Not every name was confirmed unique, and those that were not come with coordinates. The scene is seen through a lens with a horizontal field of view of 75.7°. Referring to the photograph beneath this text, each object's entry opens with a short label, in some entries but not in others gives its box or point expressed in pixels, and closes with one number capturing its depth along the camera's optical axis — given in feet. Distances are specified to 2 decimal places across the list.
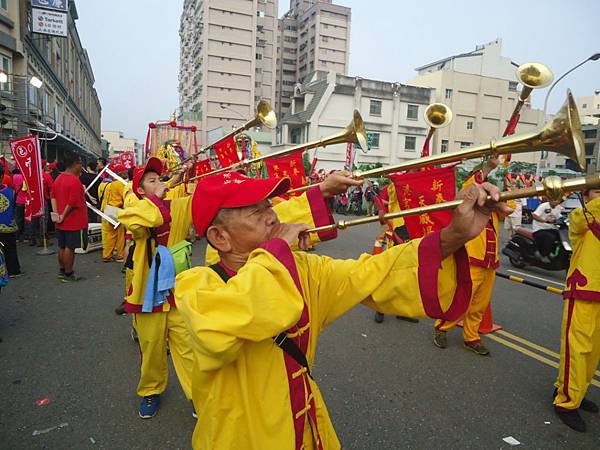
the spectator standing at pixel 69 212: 22.35
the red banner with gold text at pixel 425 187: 7.32
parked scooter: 27.09
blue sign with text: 65.26
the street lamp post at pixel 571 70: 47.42
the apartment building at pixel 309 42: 239.91
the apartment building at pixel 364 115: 120.26
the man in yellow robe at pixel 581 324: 10.30
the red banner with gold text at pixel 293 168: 12.75
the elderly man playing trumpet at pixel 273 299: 3.97
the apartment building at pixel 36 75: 54.29
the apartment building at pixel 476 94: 137.82
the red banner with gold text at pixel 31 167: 26.18
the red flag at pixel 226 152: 15.42
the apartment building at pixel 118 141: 340.59
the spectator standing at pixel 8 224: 19.93
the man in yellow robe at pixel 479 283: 14.26
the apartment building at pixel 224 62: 188.75
